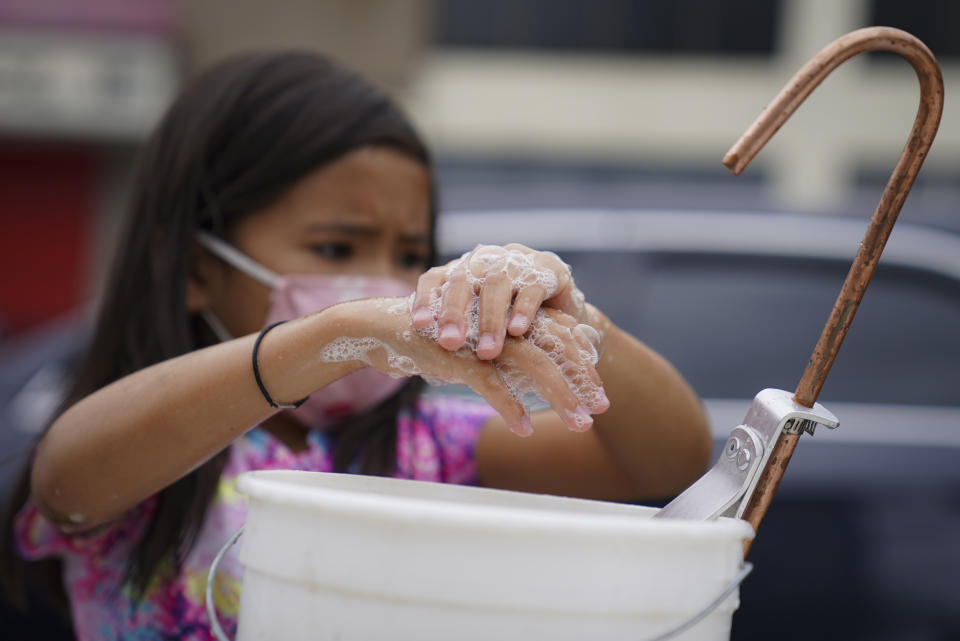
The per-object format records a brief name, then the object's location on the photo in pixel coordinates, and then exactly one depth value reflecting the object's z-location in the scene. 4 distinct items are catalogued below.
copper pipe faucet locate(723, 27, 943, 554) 1.78
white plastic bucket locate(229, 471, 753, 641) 1.68
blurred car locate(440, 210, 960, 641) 3.07
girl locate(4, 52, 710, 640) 1.93
